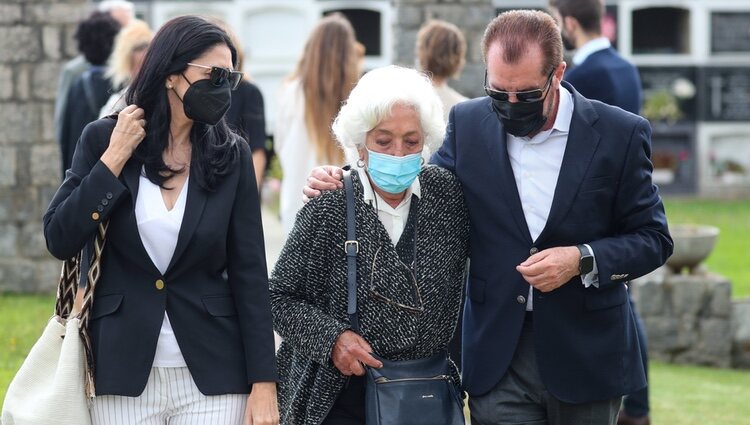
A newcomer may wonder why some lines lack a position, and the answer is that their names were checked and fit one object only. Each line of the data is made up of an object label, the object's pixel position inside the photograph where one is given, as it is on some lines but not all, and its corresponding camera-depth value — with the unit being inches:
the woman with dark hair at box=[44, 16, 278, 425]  271.7
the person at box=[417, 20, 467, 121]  561.9
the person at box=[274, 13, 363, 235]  553.0
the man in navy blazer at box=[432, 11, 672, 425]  296.2
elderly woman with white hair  289.6
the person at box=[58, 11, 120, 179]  632.4
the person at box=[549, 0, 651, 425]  510.3
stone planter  808.9
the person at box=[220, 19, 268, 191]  537.6
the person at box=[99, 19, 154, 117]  578.2
